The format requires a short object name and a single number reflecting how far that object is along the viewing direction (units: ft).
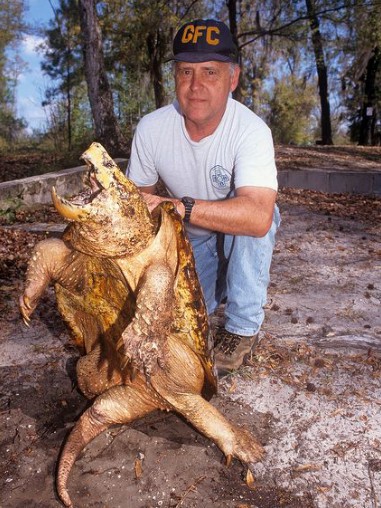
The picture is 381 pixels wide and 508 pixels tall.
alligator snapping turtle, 5.40
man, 8.07
